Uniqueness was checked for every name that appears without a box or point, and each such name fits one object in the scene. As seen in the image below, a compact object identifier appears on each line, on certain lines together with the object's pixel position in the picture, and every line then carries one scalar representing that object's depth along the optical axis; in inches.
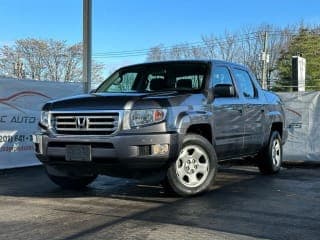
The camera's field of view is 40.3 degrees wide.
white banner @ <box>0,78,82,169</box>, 311.0
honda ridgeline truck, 213.3
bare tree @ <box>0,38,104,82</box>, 892.3
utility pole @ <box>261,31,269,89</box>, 1385.1
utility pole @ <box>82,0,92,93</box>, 379.0
